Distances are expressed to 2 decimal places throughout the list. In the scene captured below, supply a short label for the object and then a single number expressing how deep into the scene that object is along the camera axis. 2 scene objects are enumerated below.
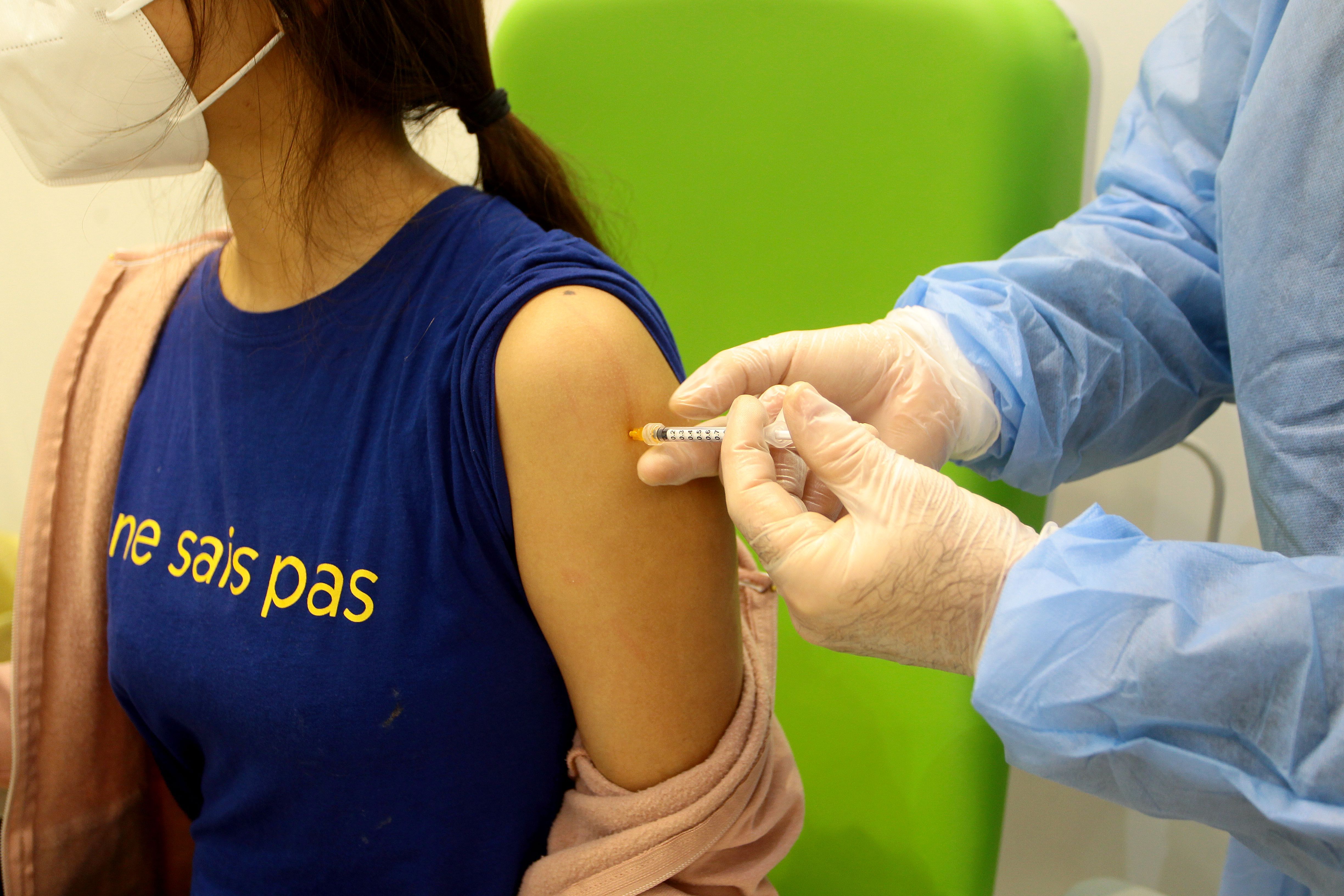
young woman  0.67
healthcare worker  0.52
